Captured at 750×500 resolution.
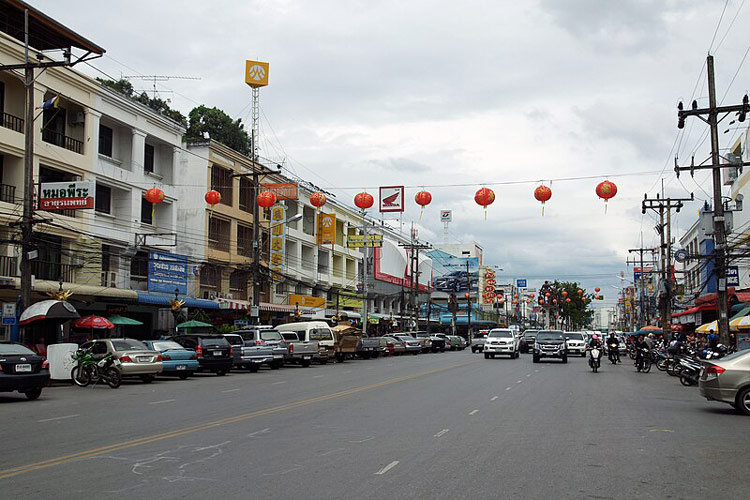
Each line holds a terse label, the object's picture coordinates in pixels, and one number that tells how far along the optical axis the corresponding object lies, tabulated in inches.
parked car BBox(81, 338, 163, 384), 943.0
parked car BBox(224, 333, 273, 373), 1246.9
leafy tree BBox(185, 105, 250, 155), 2829.7
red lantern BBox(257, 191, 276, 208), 1476.4
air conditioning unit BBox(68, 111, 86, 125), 1386.6
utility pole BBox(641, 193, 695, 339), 2011.6
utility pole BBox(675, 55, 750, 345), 1090.1
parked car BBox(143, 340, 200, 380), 1055.2
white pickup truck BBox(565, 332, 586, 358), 1923.0
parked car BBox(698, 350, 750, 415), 599.2
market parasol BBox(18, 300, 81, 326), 989.2
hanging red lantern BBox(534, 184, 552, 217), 989.8
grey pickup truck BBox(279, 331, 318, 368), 1407.5
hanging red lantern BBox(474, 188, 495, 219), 1000.2
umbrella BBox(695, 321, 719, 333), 1441.9
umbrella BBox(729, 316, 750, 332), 1204.8
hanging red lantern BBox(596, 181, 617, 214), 960.9
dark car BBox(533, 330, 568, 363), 1581.0
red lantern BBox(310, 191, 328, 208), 1532.1
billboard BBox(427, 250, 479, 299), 5088.6
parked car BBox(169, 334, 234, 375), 1142.3
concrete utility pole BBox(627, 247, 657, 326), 2956.2
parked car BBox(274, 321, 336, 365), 1492.4
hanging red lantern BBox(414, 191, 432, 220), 1138.0
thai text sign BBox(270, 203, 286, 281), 2091.5
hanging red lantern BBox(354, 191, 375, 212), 1274.6
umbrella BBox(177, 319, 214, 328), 1444.4
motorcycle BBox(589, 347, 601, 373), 1239.5
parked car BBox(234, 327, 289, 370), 1300.4
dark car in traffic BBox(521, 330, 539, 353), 2170.3
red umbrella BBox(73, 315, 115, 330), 1194.0
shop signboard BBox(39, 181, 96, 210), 1089.4
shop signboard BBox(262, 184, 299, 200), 1825.8
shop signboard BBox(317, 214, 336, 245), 2415.1
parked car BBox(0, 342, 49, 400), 714.2
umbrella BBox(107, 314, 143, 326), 1349.7
